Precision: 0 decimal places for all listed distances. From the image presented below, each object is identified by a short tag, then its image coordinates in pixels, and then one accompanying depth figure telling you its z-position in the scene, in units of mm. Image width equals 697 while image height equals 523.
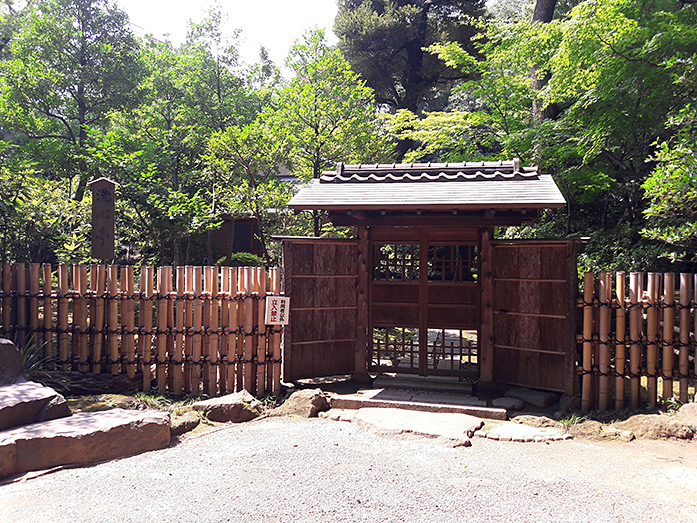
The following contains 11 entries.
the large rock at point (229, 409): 5969
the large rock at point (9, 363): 5527
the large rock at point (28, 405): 4770
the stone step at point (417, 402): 6251
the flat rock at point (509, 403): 6410
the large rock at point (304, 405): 6252
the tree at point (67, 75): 13969
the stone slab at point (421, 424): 5336
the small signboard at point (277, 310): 6824
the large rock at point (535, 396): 6560
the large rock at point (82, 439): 4355
